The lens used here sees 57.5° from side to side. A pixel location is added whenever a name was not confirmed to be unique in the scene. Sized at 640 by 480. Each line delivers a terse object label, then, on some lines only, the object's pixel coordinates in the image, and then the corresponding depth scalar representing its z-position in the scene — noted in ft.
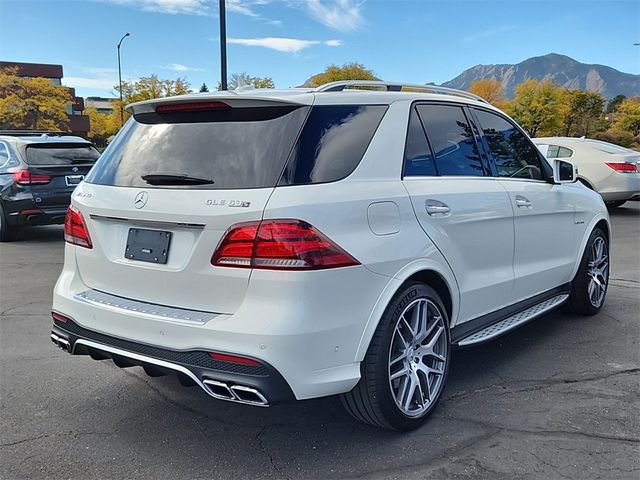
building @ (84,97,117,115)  386.32
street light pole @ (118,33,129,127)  156.04
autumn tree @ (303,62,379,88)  121.90
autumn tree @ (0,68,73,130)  163.02
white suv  8.29
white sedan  38.78
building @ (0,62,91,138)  228.43
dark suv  29.55
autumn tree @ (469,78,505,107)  173.78
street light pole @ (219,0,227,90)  35.40
